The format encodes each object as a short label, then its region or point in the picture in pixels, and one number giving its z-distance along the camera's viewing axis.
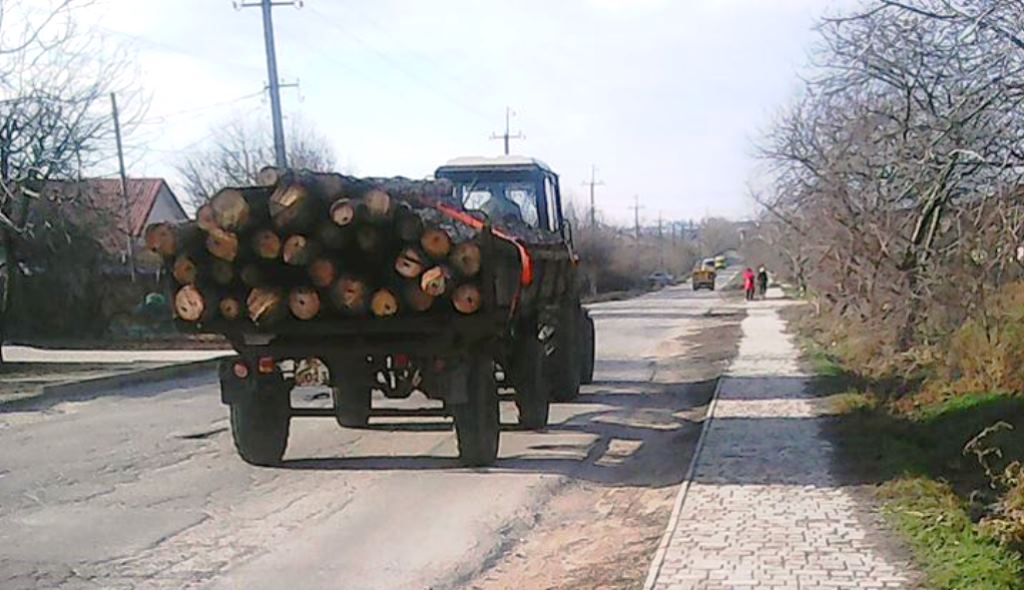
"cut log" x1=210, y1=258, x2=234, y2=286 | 10.28
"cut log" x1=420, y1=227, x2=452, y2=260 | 10.03
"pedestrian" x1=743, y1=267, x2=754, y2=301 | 56.01
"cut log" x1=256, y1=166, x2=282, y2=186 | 10.23
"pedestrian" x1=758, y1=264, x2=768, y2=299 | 59.54
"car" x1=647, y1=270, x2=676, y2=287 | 96.06
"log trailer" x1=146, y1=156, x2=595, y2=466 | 10.09
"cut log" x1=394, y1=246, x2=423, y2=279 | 10.05
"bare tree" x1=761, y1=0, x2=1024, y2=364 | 11.04
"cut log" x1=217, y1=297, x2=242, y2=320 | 10.34
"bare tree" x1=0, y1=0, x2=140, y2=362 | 21.50
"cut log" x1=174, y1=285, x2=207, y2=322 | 10.27
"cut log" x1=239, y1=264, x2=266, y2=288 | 10.27
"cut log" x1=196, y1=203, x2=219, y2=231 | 10.20
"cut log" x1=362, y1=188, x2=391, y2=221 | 10.01
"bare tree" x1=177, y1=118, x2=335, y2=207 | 48.83
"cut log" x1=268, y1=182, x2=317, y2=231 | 9.98
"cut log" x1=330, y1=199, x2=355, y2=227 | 9.94
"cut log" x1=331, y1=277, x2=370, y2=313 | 10.11
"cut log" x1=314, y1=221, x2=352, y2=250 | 10.05
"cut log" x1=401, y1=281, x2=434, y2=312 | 10.09
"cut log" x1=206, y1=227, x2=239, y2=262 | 10.12
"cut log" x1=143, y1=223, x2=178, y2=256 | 10.30
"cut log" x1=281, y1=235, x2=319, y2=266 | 9.99
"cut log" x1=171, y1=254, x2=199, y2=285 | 10.31
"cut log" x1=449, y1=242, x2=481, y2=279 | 10.08
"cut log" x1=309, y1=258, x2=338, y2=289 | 10.09
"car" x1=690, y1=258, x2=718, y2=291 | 79.75
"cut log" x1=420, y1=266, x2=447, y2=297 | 9.94
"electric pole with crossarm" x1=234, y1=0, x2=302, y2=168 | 27.10
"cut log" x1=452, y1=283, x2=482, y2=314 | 10.10
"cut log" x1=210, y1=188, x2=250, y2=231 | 10.09
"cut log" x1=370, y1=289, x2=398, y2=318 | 10.12
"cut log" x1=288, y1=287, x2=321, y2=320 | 10.17
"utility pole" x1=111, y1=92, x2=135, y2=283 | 33.33
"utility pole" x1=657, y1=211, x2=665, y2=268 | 123.93
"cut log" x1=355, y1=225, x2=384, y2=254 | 10.08
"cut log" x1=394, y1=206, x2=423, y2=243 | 10.06
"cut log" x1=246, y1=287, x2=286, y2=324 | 10.15
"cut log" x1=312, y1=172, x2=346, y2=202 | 10.10
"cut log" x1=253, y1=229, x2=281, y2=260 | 10.09
